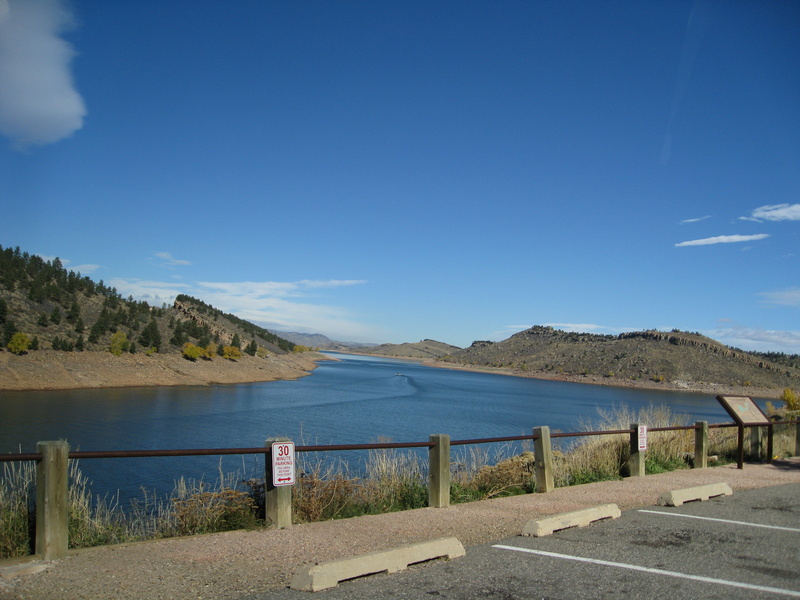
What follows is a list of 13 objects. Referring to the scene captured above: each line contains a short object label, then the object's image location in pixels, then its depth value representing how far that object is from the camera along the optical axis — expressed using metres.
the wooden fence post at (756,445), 14.95
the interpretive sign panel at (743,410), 13.45
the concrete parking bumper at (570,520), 7.14
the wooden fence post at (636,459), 12.11
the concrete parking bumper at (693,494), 9.09
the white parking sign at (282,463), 7.21
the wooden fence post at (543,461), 10.13
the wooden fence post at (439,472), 8.73
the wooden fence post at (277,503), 7.25
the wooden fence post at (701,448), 13.48
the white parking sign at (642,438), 11.97
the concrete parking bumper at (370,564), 5.14
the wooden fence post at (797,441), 16.53
